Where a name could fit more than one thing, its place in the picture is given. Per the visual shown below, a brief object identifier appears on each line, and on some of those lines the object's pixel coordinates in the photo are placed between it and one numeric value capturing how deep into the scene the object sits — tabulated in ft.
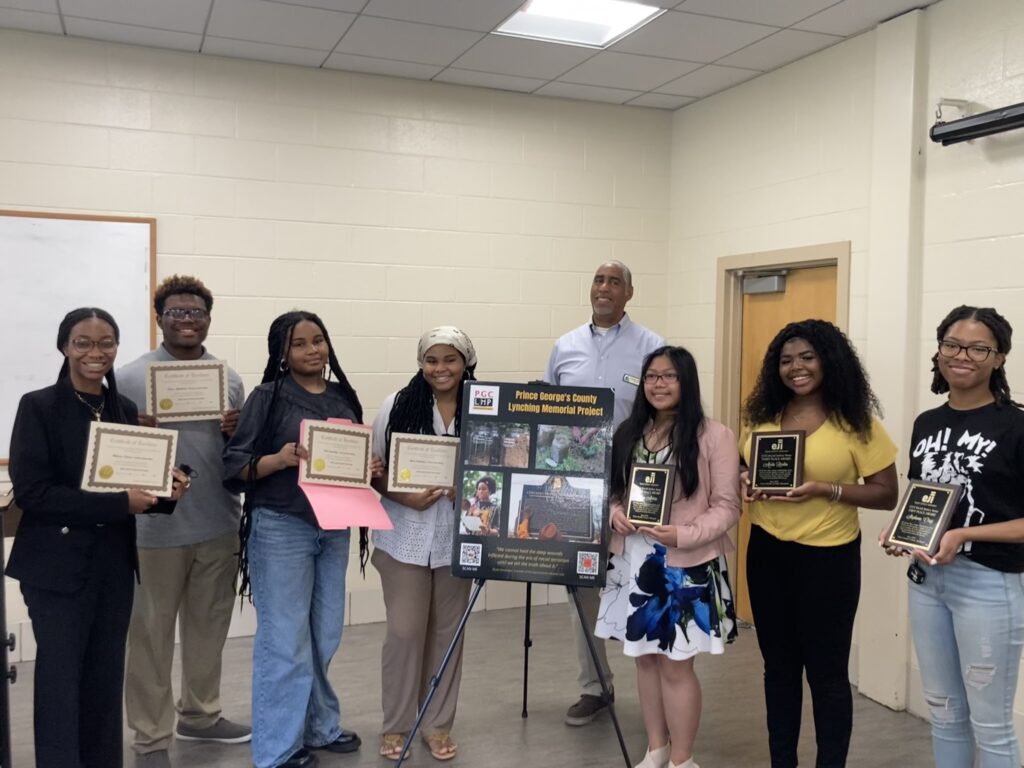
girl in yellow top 9.07
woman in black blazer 8.21
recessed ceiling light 13.35
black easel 9.65
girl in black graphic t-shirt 7.95
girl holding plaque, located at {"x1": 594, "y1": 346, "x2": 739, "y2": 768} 9.39
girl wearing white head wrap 10.27
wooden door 14.92
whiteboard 14.05
